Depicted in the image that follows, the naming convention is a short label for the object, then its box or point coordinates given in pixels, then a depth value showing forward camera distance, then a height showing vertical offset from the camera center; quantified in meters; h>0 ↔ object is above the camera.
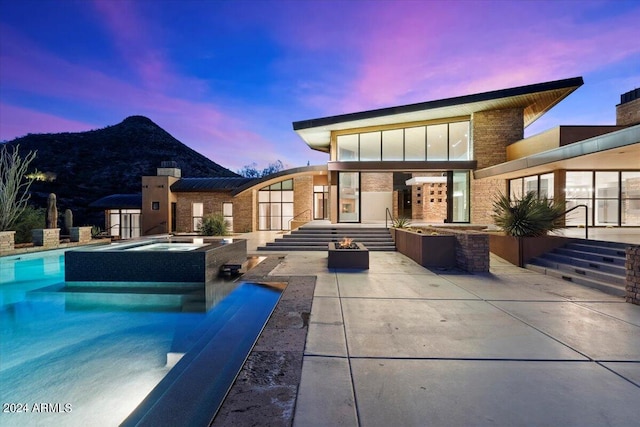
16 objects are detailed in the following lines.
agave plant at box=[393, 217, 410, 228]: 13.24 -0.55
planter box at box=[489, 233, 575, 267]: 8.92 -1.06
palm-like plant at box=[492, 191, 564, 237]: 9.01 -0.14
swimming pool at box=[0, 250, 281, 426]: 3.11 -2.06
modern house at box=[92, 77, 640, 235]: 13.48 +2.13
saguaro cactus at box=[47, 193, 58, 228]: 14.10 +0.01
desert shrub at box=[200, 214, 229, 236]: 18.73 -0.93
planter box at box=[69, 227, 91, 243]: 15.40 -1.12
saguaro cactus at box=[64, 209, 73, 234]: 17.12 -0.38
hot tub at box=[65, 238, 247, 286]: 7.75 -1.44
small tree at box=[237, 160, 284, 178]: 82.82 +12.76
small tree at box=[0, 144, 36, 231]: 13.16 +1.14
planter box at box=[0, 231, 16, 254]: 11.61 -1.14
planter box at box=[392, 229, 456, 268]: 8.90 -1.20
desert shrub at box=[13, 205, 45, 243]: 13.59 -0.52
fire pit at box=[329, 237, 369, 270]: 8.60 -1.38
